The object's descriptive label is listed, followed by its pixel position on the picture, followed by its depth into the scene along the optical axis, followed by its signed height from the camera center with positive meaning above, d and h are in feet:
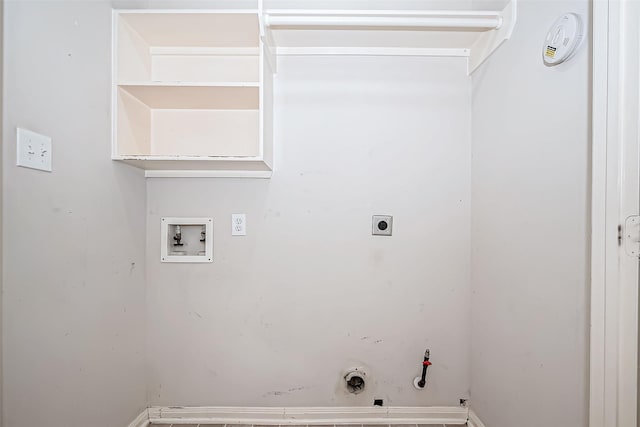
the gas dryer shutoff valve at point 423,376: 5.41 -2.74
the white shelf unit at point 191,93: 4.56 +1.80
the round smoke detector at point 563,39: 3.18 +1.85
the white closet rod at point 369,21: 4.33 +2.63
